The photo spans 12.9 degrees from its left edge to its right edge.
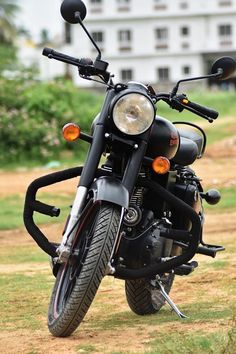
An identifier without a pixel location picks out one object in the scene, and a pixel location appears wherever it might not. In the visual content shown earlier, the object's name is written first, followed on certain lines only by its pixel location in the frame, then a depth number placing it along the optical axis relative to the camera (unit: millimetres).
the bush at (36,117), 24609
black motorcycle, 5934
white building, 67438
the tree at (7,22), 65500
